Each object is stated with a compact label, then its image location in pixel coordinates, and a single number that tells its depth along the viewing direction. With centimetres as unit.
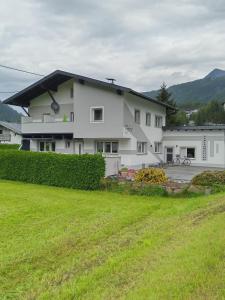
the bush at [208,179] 1030
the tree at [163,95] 3298
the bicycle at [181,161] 2150
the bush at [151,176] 1059
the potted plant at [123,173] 1211
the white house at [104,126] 1841
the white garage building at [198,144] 2060
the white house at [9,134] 2674
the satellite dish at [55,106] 2123
